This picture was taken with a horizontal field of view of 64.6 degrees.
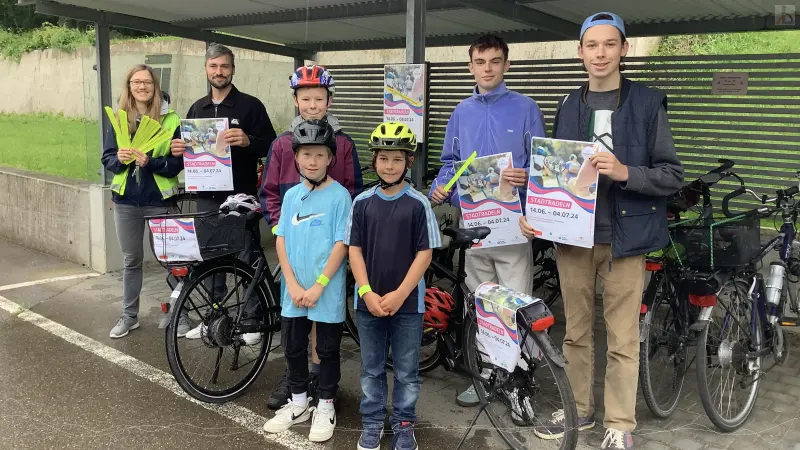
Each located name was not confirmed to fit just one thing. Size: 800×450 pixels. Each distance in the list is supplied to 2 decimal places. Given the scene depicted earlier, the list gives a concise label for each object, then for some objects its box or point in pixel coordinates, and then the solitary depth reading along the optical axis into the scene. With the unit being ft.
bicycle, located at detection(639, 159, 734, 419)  11.61
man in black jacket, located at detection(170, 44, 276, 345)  14.80
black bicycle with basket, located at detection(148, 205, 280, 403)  12.44
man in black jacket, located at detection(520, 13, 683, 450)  9.84
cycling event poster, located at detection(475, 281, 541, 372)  10.00
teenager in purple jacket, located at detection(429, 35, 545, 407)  12.01
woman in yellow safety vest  15.25
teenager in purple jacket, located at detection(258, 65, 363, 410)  12.32
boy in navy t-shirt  10.59
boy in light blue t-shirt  11.28
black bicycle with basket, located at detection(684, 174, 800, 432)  11.29
